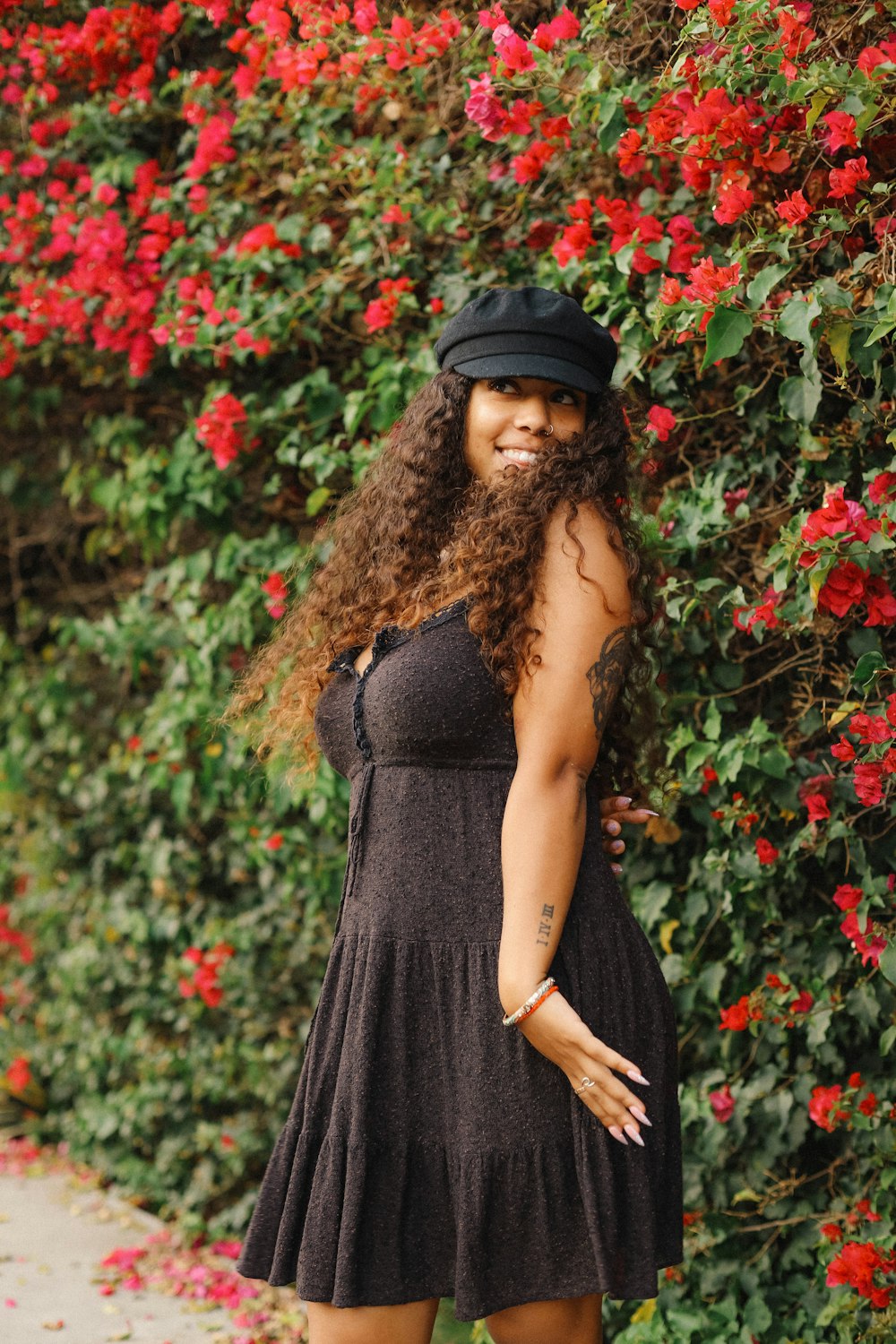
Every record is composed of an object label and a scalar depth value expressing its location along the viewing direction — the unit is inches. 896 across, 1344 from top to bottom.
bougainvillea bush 86.3
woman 68.9
